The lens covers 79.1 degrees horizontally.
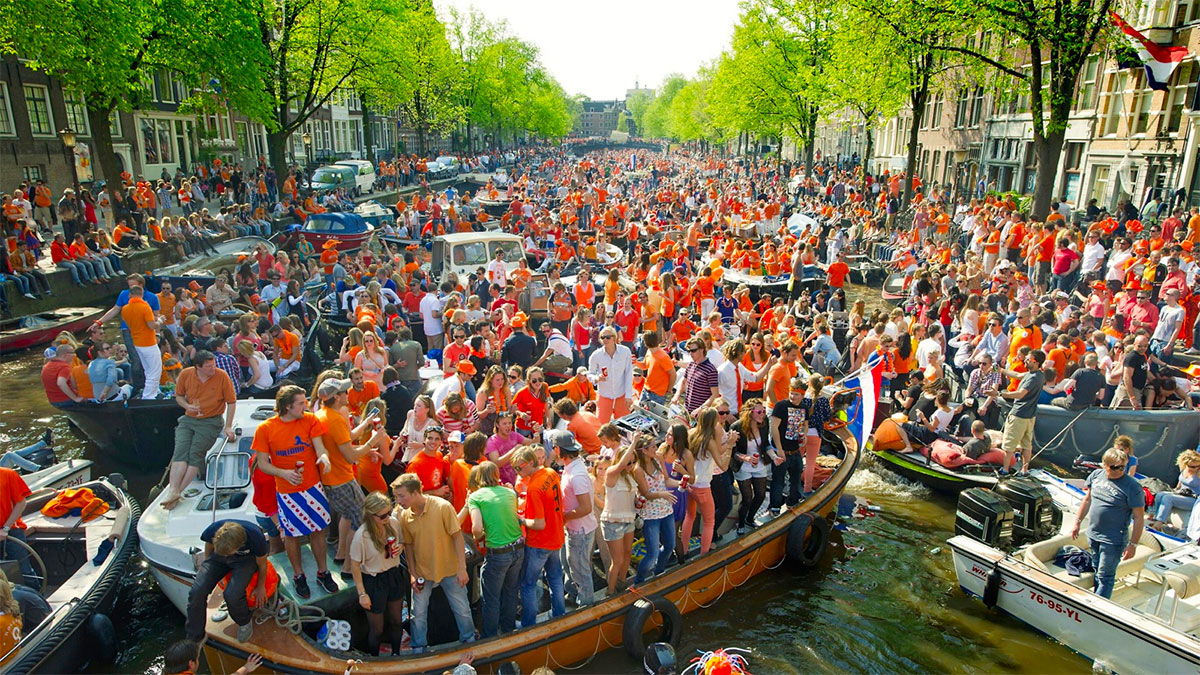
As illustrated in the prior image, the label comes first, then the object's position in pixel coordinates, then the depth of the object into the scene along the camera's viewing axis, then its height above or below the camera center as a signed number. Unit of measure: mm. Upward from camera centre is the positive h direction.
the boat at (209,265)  15914 -2909
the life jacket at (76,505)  7496 -3583
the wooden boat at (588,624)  5324 -3756
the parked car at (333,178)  32650 -1094
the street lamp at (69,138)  17734 +310
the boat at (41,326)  14812 -3623
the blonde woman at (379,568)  5129 -2931
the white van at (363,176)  35719 -1076
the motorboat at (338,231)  21938 -2285
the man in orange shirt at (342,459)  5648 -2343
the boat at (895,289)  19322 -3406
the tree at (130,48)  15836 +2558
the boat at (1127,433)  9594 -3588
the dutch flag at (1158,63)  18219 +2403
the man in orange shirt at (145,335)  9711 -2390
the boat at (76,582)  5793 -3790
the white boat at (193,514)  6410 -3323
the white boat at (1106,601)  6098 -3891
